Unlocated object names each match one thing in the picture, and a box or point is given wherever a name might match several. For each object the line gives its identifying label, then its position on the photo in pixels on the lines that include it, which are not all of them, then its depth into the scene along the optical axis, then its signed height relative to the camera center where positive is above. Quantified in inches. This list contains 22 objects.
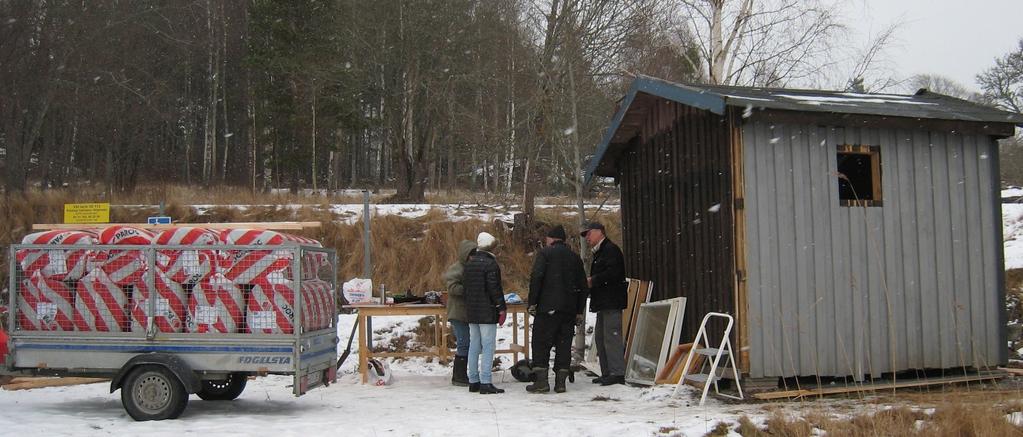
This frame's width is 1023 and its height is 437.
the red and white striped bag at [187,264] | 287.7 -6.4
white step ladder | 311.1 -50.0
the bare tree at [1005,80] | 1380.4 +252.4
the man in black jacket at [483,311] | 354.3 -31.5
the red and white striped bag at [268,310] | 287.4 -23.2
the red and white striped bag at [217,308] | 287.1 -21.9
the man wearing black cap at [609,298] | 366.6 -28.5
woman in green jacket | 373.4 -29.3
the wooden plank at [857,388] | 312.8 -62.9
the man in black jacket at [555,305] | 352.8 -29.6
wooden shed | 324.2 +0.0
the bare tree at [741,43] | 642.2 +150.0
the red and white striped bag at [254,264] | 287.9 -7.1
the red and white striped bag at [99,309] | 289.1 -21.3
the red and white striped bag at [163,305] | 287.9 -20.7
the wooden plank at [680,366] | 349.4 -57.6
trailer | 285.9 -23.0
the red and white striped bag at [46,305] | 289.9 -19.8
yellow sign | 414.6 +18.3
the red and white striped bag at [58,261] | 288.8 -3.9
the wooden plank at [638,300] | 404.2 -32.8
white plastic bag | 391.5 -23.7
